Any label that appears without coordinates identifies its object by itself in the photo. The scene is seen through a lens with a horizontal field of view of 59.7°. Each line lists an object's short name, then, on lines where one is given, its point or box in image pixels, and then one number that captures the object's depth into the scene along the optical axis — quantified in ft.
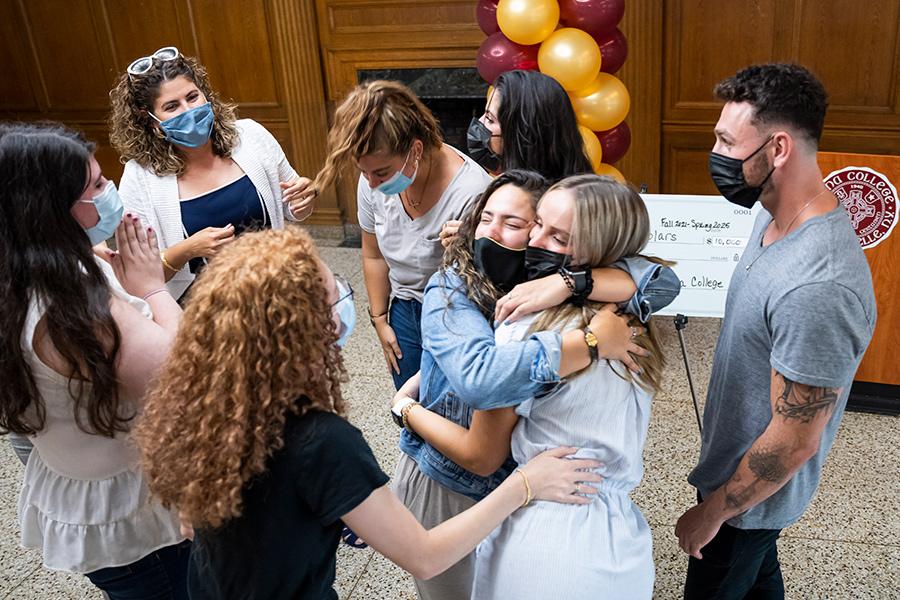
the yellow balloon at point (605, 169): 12.29
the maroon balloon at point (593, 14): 11.55
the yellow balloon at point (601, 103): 11.87
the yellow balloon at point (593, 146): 11.73
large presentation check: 9.66
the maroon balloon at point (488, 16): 12.46
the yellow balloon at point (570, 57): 11.27
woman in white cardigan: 7.82
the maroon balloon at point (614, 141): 12.43
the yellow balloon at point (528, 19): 11.33
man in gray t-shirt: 4.80
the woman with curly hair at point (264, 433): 3.80
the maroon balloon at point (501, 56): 11.99
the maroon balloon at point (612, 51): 12.16
